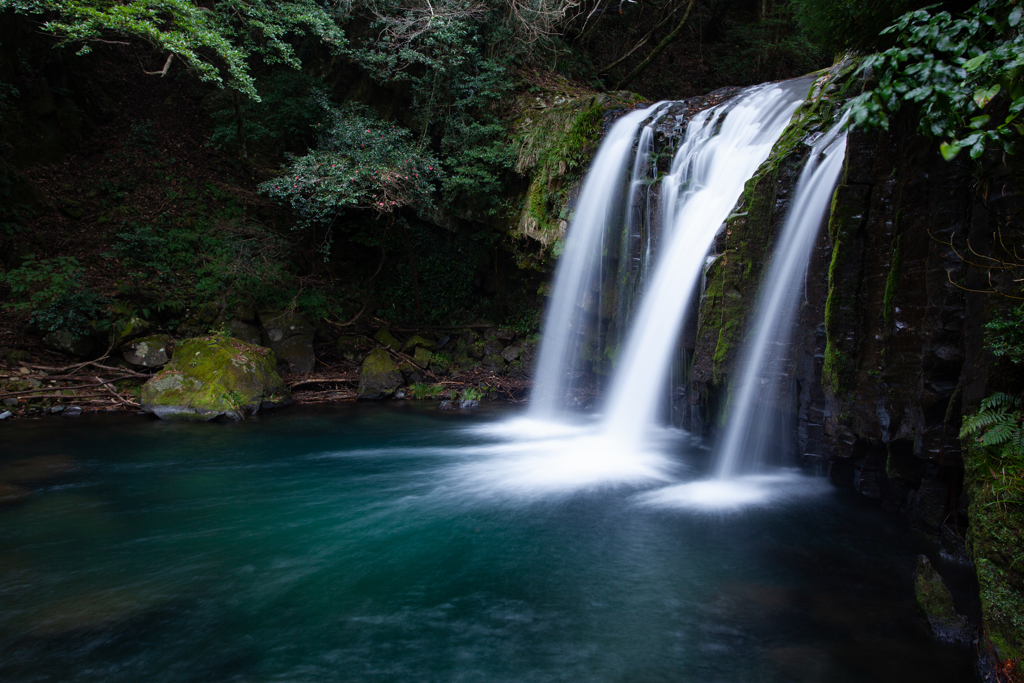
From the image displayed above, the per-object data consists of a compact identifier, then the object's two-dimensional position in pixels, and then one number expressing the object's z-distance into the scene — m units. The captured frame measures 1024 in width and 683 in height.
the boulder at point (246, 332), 12.07
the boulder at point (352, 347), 13.52
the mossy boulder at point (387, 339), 13.72
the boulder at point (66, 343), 10.80
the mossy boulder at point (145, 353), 11.12
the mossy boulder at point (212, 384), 9.93
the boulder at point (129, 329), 11.11
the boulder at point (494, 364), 13.22
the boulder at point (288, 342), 12.54
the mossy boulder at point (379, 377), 12.31
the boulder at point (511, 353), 13.18
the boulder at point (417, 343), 13.67
